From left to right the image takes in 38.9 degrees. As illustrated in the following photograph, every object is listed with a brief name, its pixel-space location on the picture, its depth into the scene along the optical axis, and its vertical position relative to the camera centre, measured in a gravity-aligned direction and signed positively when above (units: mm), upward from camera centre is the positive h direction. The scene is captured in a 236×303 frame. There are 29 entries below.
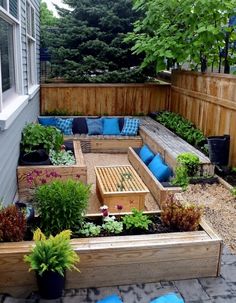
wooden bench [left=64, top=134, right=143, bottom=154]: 8289 -1674
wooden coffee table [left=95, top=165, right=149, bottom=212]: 4676 -1612
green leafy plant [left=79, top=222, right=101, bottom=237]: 2916 -1347
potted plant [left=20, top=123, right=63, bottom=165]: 5633 -1240
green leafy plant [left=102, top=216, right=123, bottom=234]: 2971 -1330
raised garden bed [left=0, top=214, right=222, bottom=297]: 2580 -1466
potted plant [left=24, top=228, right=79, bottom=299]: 2379 -1314
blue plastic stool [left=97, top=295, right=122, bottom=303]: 2396 -1595
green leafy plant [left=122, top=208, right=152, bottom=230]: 3006 -1297
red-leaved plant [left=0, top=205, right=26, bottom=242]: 2662 -1206
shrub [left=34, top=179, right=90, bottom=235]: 2850 -1114
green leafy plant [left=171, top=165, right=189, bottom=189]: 4934 -1491
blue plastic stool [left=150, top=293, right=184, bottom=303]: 2246 -1481
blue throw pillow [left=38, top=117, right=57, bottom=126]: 8695 -1232
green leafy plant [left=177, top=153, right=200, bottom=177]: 5156 -1295
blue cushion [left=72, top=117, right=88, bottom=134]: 8711 -1386
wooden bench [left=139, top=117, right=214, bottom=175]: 5356 -1304
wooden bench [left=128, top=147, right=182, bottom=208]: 4848 -1654
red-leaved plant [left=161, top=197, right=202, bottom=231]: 3014 -1248
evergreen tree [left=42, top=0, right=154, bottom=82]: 9977 +884
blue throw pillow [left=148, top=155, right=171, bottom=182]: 5391 -1525
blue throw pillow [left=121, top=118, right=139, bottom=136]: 8516 -1325
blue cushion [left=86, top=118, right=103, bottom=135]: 8625 -1326
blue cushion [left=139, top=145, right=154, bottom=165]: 6352 -1518
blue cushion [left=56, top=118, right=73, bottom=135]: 8555 -1324
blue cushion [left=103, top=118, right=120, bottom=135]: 8656 -1318
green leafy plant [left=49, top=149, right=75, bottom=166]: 5812 -1490
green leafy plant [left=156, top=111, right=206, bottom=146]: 6766 -1142
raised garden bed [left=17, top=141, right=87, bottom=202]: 5289 -1591
